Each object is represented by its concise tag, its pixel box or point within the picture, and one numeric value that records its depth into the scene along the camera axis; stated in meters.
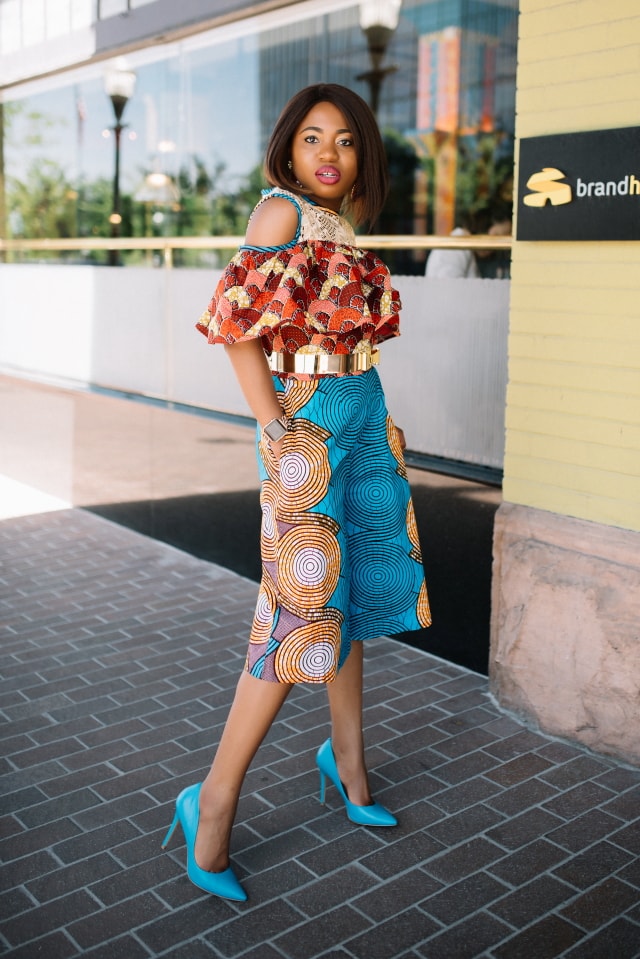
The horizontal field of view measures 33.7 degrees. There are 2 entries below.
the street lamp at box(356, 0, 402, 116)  5.22
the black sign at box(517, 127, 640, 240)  3.33
